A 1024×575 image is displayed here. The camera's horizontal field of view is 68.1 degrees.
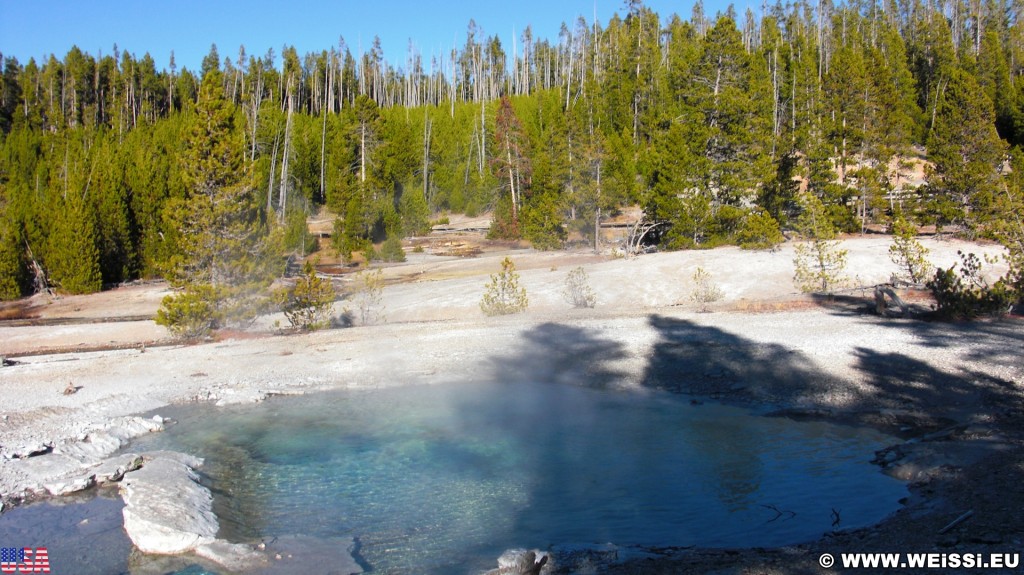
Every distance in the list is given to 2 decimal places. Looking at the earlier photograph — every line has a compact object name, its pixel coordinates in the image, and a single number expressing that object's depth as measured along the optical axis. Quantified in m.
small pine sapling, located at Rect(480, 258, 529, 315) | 24.97
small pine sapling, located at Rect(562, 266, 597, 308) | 26.12
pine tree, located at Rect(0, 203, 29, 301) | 39.50
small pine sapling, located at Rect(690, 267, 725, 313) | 25.57
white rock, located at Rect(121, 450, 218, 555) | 8.77
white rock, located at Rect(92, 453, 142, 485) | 11.01
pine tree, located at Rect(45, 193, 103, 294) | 40.22
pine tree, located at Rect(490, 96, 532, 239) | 57.75
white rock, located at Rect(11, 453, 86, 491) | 10.87
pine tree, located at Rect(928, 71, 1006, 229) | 39.00
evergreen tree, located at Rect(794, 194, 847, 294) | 24.80
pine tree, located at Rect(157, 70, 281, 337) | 23.42
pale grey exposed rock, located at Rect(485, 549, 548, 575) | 7.38
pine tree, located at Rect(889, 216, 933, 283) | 23.02
